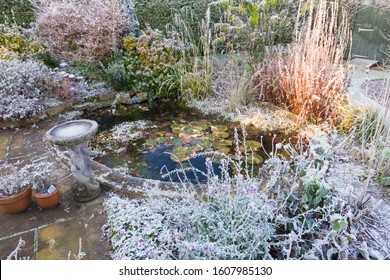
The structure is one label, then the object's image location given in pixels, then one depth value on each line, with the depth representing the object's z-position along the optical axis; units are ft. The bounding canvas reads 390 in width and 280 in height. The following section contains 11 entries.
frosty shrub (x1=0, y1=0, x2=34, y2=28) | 18.81
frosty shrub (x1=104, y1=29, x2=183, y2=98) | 15.37
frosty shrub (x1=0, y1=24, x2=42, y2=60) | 15.40
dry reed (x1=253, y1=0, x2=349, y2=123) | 10.94
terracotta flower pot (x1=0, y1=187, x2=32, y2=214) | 7.00
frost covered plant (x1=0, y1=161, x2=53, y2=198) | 7.13
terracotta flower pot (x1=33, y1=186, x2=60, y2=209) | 7.18
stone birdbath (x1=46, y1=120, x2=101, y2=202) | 7.18
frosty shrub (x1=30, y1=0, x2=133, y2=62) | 16.80
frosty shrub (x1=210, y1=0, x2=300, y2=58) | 12.98
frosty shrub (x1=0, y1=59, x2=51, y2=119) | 12.21
